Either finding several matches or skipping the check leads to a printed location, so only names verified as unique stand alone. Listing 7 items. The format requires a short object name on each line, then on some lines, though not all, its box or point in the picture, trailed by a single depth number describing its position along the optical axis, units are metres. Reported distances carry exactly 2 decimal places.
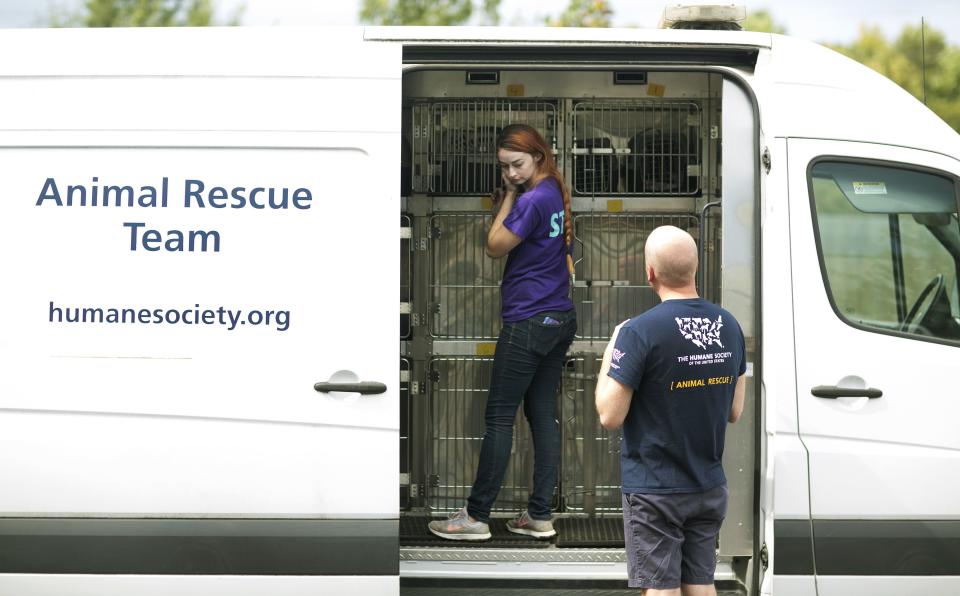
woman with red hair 9.40
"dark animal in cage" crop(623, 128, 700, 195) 10.86
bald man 6.57
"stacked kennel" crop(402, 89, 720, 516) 10.85
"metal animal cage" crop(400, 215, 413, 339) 10.62
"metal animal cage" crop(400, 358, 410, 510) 10.79
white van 7.66
